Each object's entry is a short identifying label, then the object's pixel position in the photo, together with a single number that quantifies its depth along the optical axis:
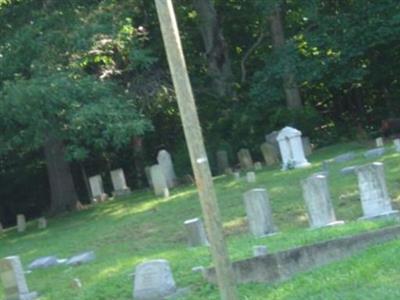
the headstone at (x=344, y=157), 21.09
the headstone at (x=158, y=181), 22.81
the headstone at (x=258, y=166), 24.08
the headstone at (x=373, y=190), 13.45
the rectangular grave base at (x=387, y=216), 12.61
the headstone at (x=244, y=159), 26.05
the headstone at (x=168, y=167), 25.50
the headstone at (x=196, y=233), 13.69
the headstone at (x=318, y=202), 13.27
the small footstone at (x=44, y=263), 15.19
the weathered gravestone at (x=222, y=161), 26.88
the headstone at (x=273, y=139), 25.95
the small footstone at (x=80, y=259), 14.73
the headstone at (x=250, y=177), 20.76
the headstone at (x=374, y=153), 20.41
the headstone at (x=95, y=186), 27.72
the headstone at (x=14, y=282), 12.07
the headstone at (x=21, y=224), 23.85
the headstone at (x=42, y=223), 23.22
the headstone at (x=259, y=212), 13.66
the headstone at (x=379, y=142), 23.36
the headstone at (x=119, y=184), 27.16
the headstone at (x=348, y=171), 18.38
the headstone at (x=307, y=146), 25.58
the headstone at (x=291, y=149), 22.02
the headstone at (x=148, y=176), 27.84
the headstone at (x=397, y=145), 20.60
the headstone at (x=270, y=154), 25.48
